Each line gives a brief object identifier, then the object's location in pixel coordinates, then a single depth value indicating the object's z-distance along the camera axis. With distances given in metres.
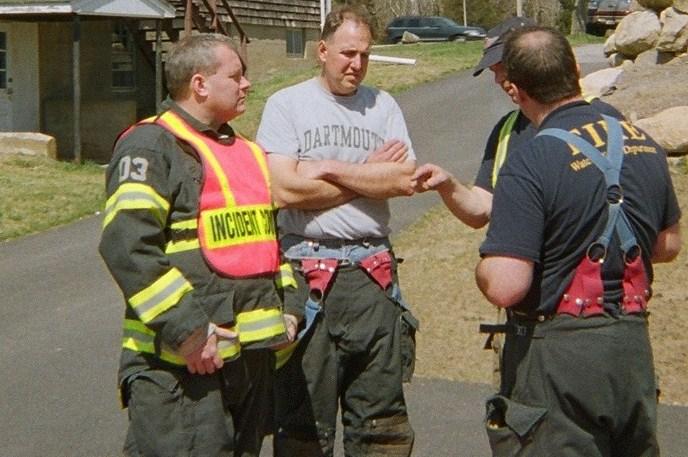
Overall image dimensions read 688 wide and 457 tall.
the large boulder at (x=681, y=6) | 16.50
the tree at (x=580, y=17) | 38.38
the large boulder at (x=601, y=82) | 14.63
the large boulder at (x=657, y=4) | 17.48
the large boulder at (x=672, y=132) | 11.55
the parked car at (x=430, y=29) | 41.59
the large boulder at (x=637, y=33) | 17.25
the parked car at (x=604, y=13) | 38.22
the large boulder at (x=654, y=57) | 16.61
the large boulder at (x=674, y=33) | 16.23
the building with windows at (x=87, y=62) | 19.58
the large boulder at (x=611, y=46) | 18.72
